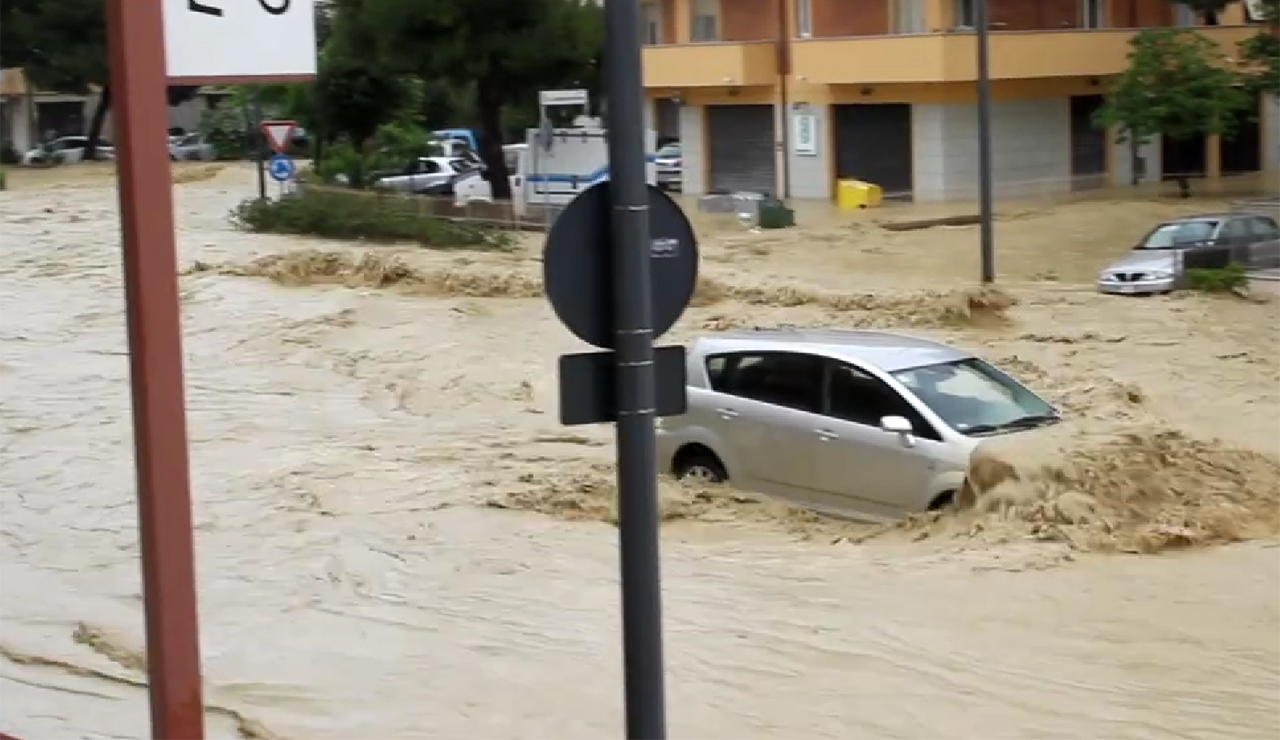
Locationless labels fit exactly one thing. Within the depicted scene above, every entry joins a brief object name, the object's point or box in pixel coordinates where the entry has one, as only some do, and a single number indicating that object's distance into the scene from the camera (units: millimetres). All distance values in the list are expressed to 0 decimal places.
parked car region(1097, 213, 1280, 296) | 28250
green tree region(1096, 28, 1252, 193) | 41375
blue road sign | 37969
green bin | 40625
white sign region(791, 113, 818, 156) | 47531
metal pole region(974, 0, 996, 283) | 28078
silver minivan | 13203
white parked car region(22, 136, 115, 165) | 56469
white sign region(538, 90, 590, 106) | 38875
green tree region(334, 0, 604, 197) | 39906
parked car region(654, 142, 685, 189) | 53844
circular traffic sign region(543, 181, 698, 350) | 5676
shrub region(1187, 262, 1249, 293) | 27641
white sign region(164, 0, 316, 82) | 5480
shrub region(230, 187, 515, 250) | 35062
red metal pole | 5273
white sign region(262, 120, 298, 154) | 36531
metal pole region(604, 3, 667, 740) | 5590
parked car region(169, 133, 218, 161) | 62125
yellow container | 44438
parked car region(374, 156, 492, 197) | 47750
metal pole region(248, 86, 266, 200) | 38688
